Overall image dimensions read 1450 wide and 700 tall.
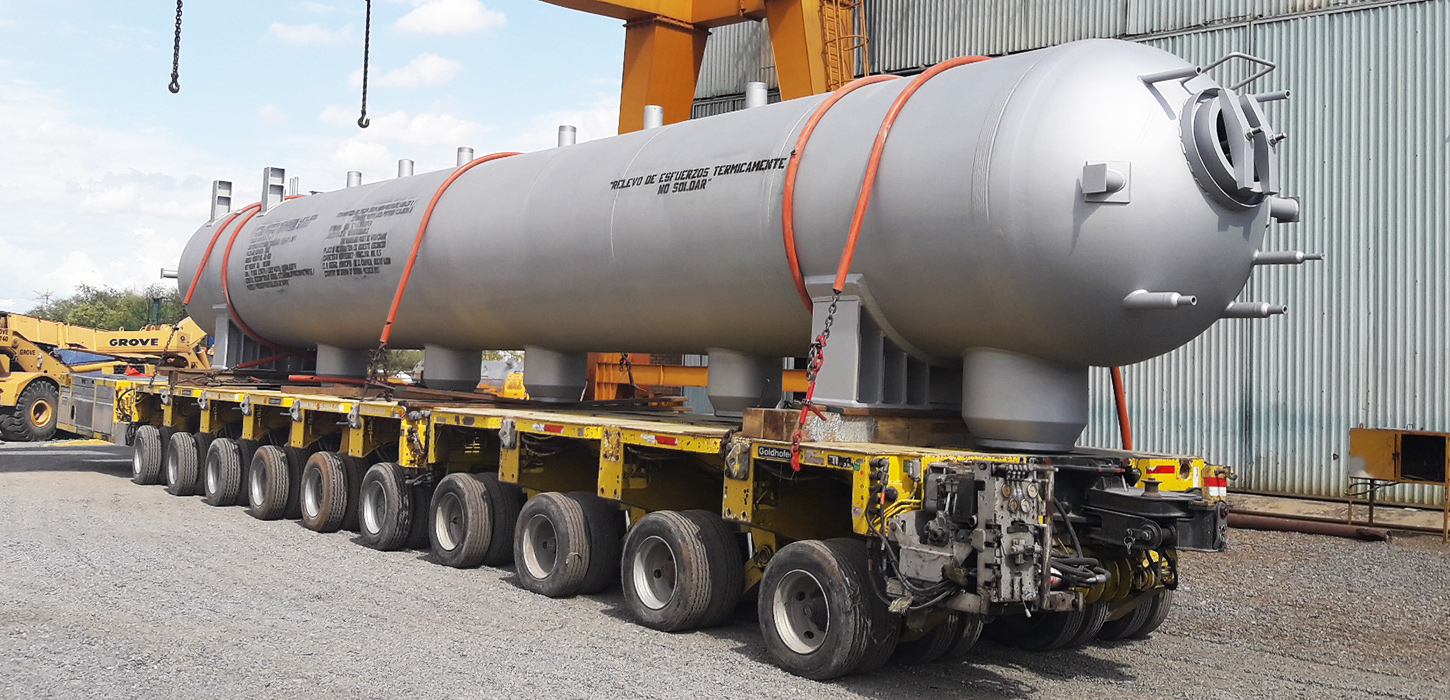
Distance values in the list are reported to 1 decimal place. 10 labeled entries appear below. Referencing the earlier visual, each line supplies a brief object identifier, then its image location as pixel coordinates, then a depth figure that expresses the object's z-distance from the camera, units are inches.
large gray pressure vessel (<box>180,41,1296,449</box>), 257.1
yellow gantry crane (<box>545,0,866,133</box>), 665.6
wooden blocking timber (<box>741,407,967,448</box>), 286.5
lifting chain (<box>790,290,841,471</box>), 285.7
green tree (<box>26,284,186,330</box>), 2532.0
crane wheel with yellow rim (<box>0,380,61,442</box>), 958.4
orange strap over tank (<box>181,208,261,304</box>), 611.2
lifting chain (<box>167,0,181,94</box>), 605.9
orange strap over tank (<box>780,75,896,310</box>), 302.2
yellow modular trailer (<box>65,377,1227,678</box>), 244.8
